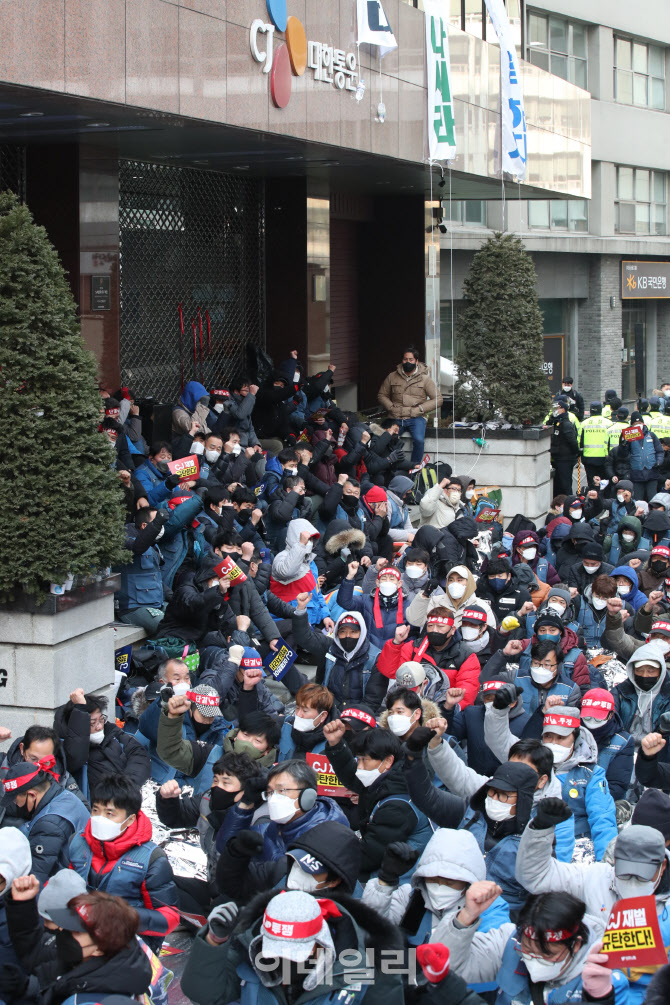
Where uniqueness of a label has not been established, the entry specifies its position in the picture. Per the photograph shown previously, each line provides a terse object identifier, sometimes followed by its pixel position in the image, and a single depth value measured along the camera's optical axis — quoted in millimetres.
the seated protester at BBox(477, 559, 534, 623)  9906
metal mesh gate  13914
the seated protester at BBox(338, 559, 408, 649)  9094
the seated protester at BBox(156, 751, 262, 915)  5289
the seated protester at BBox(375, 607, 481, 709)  7852
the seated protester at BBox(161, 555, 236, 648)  9086
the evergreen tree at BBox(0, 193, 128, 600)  7840
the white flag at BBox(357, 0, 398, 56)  13406
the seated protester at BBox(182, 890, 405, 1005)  4141
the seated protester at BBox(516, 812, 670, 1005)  4789
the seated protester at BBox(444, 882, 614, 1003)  4391
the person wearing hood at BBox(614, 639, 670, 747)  7578
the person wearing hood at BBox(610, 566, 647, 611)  10367
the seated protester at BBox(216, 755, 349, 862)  5148
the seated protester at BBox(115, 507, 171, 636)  9523
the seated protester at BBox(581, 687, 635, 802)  6789
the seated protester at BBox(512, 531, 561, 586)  11413
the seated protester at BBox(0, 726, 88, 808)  6199
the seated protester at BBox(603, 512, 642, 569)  12672
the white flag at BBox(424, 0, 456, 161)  15648
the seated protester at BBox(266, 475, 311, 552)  11203
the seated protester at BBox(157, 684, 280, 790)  6316
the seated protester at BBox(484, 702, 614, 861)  6000
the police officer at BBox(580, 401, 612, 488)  18844
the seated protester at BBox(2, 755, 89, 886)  5492
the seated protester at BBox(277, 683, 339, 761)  6367
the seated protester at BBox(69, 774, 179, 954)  5270
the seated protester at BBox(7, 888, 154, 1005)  4070
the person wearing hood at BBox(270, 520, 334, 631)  10133
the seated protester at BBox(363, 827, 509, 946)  4746
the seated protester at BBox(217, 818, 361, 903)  4637
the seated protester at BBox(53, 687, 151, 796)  6633
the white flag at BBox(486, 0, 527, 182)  18625
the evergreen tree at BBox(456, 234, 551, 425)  17641
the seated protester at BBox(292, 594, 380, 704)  8156
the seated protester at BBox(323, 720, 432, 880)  5410
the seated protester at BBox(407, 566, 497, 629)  8914
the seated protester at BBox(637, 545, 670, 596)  11031
